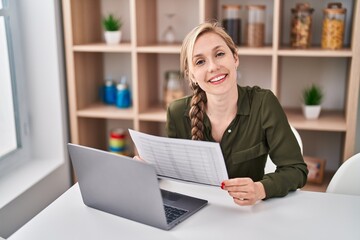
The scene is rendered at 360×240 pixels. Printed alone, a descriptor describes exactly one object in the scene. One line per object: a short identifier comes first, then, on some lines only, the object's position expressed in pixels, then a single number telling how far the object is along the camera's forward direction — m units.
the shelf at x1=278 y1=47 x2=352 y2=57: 2.16
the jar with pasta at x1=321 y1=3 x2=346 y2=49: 2.24
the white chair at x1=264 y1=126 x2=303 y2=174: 1.76
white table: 1.20
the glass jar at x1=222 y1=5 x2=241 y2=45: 2.40
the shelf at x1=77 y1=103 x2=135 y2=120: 2.50
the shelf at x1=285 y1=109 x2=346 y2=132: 2.25
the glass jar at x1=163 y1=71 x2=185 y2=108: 2.57
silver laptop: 1.18
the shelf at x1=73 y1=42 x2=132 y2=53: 2.42
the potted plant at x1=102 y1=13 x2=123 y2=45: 2.55
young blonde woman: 1.48
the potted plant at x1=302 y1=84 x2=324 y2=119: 2.35
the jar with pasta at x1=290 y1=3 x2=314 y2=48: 2.30
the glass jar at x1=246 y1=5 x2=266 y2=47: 2.37
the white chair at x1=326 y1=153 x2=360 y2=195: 1.58
